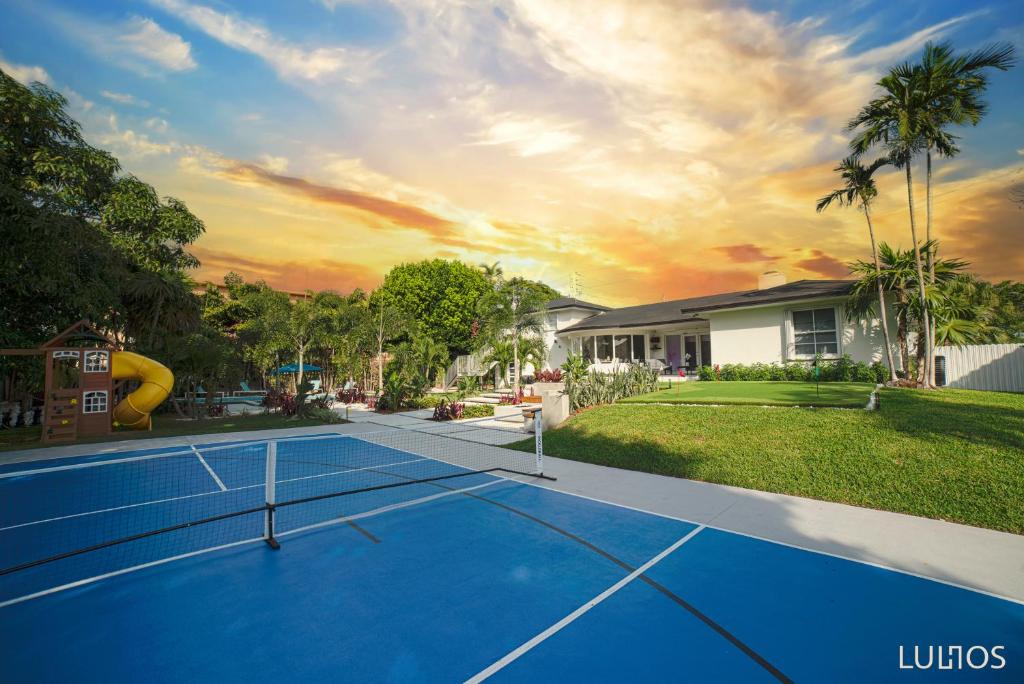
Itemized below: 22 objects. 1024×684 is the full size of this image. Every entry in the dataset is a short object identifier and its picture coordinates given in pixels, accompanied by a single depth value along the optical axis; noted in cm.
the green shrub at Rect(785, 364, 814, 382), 1897
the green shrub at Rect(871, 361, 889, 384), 1714
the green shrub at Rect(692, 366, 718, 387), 2161
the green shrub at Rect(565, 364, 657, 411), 1592
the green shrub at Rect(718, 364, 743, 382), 2081
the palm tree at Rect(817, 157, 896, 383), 1702
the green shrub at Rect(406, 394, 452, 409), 2262
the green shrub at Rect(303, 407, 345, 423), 1917
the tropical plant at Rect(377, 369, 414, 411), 2208
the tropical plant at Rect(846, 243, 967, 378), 1552
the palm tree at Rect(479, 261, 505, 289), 2772
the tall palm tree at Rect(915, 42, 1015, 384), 1384
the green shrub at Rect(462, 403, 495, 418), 1875
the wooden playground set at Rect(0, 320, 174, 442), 1445
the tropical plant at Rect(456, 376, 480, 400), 2401
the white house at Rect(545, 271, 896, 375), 1873
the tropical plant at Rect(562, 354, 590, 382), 2081
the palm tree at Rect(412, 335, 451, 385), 2784
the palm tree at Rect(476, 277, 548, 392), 2433
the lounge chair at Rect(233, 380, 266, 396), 3325
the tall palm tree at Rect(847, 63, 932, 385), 1480
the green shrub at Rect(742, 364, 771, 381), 2005
